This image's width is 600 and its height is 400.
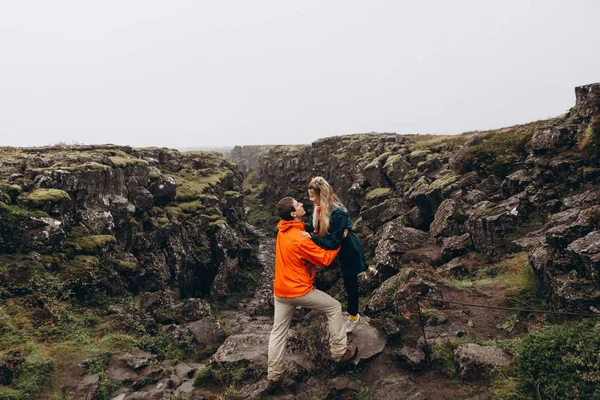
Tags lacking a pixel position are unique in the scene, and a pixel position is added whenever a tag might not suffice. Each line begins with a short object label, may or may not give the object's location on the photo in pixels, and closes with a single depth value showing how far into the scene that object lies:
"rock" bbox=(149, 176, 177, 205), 28.28
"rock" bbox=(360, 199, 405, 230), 28.14
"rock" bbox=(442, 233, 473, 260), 17.62
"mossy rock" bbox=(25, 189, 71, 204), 16.84
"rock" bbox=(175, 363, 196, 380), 11.51
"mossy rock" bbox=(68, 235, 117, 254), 17.41
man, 7.88
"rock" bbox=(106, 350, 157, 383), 10.98
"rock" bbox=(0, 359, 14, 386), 9.44
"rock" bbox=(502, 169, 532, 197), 19.02
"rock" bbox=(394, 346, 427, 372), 8.76
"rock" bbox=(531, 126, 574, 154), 18.25
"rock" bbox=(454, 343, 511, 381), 7.70
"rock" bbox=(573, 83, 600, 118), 17.31
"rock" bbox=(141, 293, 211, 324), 17.69
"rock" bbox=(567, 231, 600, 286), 9.07
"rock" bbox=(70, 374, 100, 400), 9.82
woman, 8.18
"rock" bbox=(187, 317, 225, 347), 14.89
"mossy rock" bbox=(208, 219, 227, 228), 31.42
